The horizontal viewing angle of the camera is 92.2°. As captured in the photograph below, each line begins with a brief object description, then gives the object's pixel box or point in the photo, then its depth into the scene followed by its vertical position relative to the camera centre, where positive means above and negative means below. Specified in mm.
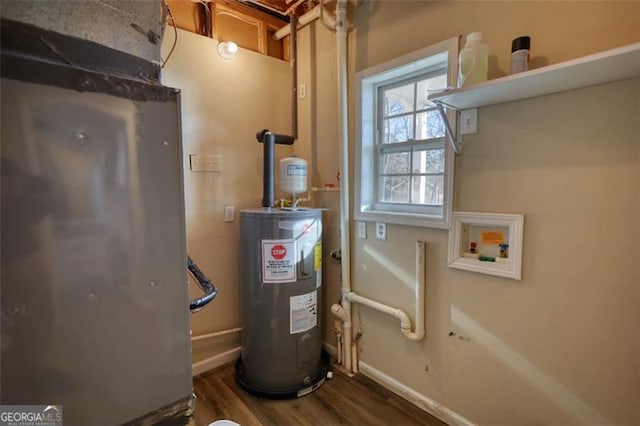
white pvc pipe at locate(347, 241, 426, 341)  1760 -687
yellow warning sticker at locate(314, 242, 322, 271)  2111 -461
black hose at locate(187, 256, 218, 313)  1023 -355
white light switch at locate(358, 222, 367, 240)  2111 -277
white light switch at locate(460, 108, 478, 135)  1521 +339
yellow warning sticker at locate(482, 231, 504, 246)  1490 -241
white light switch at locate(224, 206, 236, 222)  2312 -163
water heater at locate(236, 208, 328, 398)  1949 -706
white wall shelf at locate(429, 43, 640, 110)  980 +406
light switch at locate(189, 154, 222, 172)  2135 +205
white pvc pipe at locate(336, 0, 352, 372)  2035 +132
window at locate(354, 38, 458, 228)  1709 +298
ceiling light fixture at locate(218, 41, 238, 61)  2174 +1011
